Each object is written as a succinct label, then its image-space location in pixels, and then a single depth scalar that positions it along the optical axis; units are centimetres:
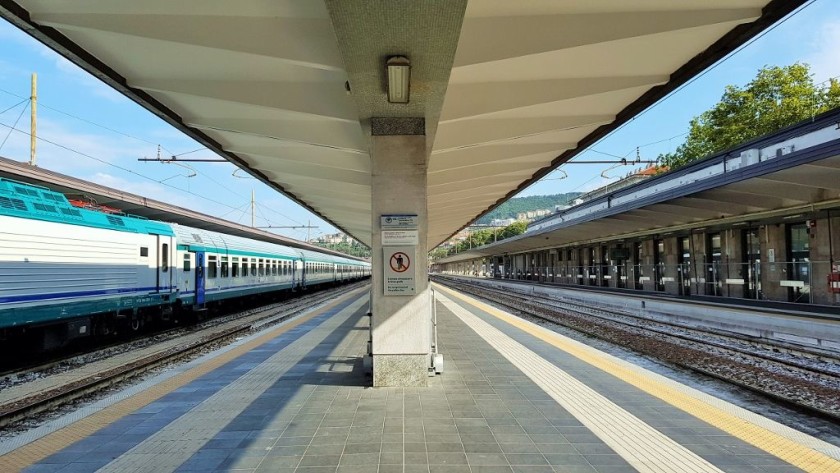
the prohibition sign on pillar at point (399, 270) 652
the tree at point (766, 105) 3111
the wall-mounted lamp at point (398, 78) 479
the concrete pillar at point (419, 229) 647
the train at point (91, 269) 873
